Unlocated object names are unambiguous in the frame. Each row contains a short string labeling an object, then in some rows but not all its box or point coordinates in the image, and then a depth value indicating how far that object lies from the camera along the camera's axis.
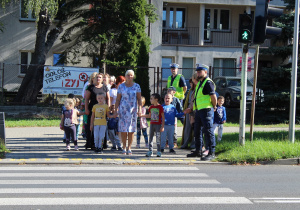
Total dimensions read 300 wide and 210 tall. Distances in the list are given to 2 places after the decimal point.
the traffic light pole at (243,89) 10.97
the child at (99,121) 11.29
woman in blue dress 10.87
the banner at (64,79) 21.28
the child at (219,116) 13.06
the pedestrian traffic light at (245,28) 10.68
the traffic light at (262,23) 10.60
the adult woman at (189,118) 11.60
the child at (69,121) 11.64
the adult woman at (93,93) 11.67
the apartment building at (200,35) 30.55
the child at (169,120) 11.39
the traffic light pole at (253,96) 11.27
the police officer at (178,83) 12.43
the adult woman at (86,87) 11.96
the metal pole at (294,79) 11.74
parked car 25.06
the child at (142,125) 12.35
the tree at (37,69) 24.17
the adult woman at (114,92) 12.12
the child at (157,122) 10.85
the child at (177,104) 12.16
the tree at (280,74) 21.06
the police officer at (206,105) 10.34
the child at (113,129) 12.03
